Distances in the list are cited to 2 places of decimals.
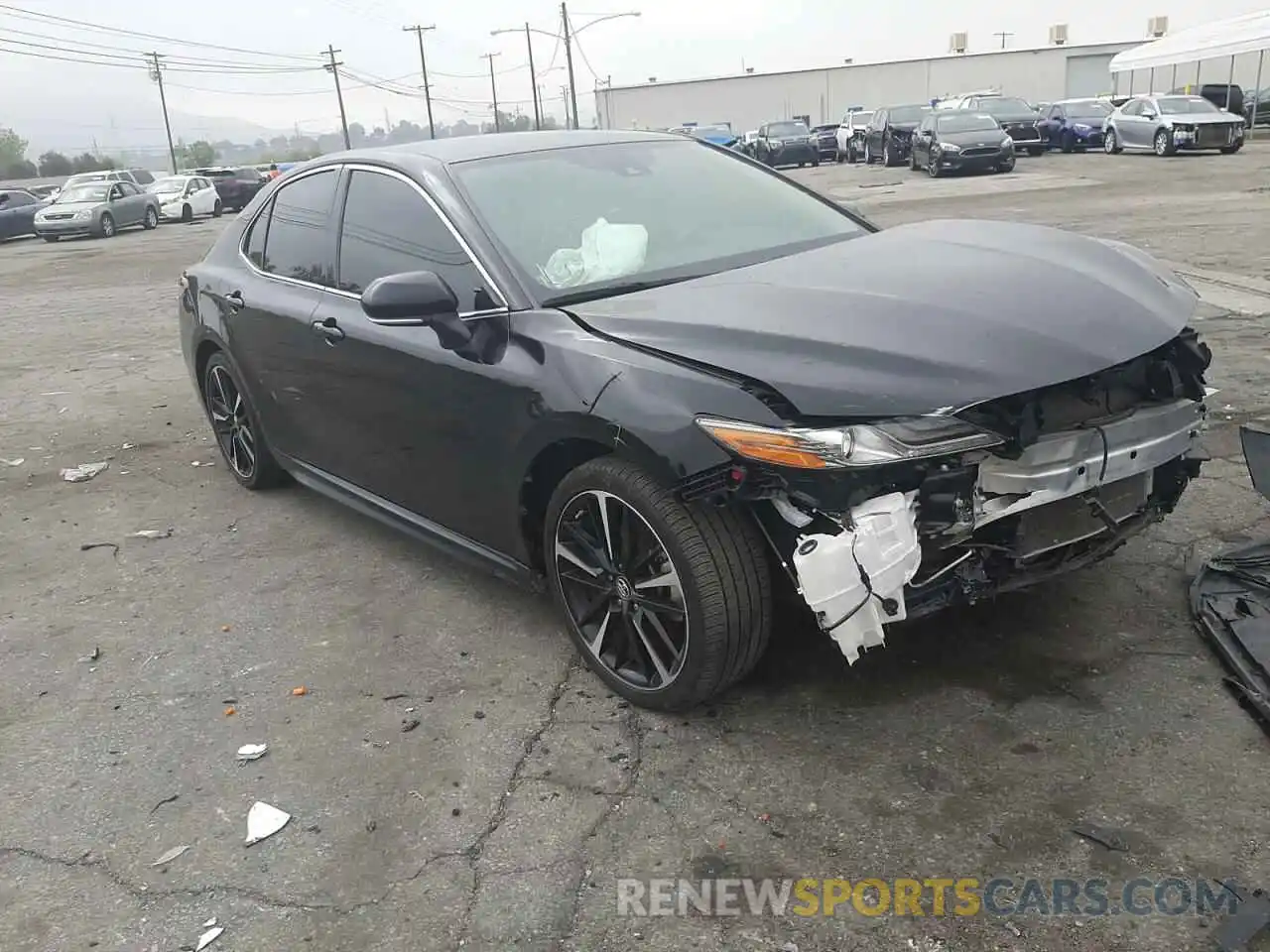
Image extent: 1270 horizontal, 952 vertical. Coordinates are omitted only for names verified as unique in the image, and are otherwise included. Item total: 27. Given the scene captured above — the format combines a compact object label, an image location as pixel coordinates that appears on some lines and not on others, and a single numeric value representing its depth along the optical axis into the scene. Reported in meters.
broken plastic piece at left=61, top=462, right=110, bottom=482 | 6.23
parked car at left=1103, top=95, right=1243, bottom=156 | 25.17
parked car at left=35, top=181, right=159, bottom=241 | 27.94
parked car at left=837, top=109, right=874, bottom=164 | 36.16
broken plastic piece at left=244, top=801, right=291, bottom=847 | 2.84
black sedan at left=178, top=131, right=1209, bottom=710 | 2.65
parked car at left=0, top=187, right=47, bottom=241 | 29.53
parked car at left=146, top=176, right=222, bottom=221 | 31.98
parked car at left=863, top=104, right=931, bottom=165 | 30.17
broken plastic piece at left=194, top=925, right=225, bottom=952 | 2.45
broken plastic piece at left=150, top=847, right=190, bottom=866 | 2.76
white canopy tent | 33.22
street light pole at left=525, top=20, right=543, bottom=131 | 76.56
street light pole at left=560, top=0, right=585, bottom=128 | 59.91
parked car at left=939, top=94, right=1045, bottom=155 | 29.20
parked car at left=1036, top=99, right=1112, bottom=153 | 30.78
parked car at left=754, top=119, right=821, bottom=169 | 37.03
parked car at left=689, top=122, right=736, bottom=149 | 42.97
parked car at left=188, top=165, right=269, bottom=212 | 34.72
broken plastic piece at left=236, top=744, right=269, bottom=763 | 3.21
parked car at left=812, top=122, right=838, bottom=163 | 41.06
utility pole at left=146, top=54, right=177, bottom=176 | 75.62
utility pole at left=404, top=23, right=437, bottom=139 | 82.78
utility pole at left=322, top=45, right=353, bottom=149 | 78.71
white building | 71.06
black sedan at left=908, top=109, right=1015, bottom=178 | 23.66
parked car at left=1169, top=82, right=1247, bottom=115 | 34.22
